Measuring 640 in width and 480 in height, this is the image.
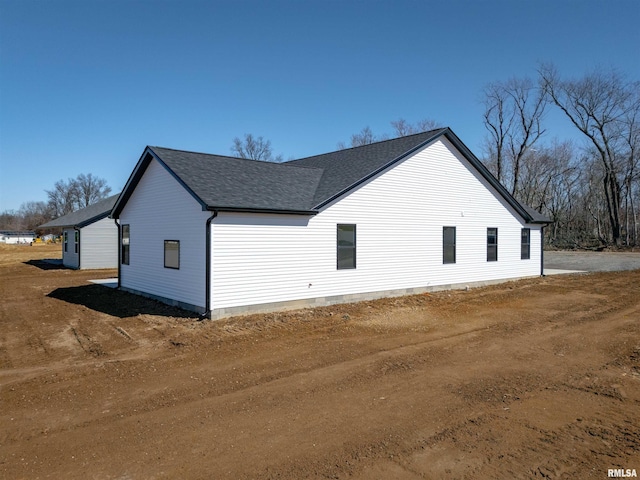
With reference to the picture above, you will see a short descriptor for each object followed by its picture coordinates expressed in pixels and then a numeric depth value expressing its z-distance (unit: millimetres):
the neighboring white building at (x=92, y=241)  25969
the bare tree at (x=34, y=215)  86938
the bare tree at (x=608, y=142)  39688
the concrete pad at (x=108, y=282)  17719
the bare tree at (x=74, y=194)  83875
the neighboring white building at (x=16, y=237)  74625
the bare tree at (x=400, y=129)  47244
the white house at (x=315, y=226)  11289
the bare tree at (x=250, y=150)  55906
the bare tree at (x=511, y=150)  43219
